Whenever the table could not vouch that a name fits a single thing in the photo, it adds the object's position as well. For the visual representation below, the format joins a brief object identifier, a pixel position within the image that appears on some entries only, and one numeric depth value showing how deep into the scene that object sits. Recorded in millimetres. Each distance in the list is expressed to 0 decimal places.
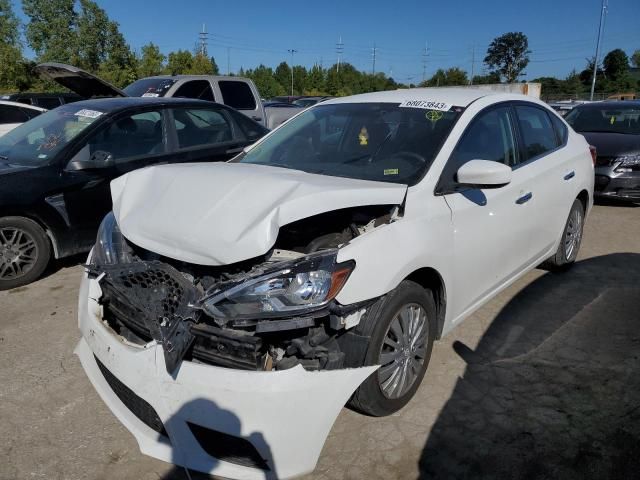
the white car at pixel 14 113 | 9486
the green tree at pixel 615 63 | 73688
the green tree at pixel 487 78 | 87438
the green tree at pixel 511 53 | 101062
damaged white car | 2162
